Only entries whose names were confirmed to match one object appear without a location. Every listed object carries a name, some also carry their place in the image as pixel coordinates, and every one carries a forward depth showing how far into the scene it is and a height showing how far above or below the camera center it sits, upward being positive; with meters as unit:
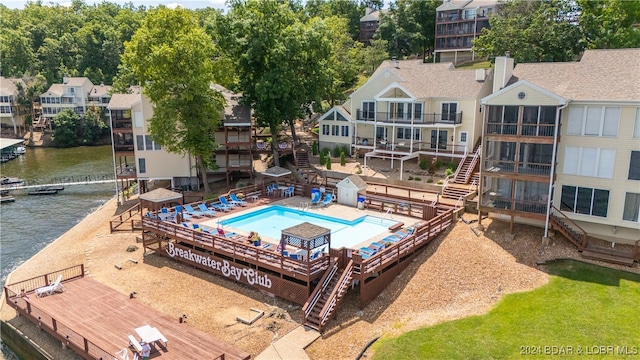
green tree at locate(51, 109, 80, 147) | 76.62 -4.06
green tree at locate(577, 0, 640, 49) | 46.44 +8.81
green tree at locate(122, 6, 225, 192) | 34.41 +2.16
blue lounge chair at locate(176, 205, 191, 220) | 30.25 -7.12
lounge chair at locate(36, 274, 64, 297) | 22.05 -8.83
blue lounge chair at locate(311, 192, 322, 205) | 33.31 -6.64
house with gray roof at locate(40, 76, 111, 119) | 82.38 +1.19
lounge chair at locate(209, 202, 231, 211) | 32.19 -7.07
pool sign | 23.02 -8.51
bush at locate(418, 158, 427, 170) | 36.94 -4.66
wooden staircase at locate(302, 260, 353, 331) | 19.67 -8.37
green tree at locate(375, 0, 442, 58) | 77.31 +13.45
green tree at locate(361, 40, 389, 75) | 71.38 +7.91
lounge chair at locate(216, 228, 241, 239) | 26.20 -7.34
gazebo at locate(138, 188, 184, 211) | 29.91 -6.02
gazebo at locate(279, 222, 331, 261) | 21.23 -6.19
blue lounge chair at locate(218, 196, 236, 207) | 33.06 -6.88
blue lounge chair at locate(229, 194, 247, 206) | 33.50 -6.90
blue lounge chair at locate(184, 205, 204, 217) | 30.83 -7.10
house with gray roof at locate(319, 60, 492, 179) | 36.47 -0.59
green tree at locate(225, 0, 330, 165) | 39.03 +4.09
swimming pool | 26.86 -7.47
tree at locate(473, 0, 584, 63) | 51.12 +8.11
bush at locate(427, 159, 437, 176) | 35.81 -4.81
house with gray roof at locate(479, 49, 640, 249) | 22.64 -2.19
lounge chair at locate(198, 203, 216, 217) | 30.98 -7.09
